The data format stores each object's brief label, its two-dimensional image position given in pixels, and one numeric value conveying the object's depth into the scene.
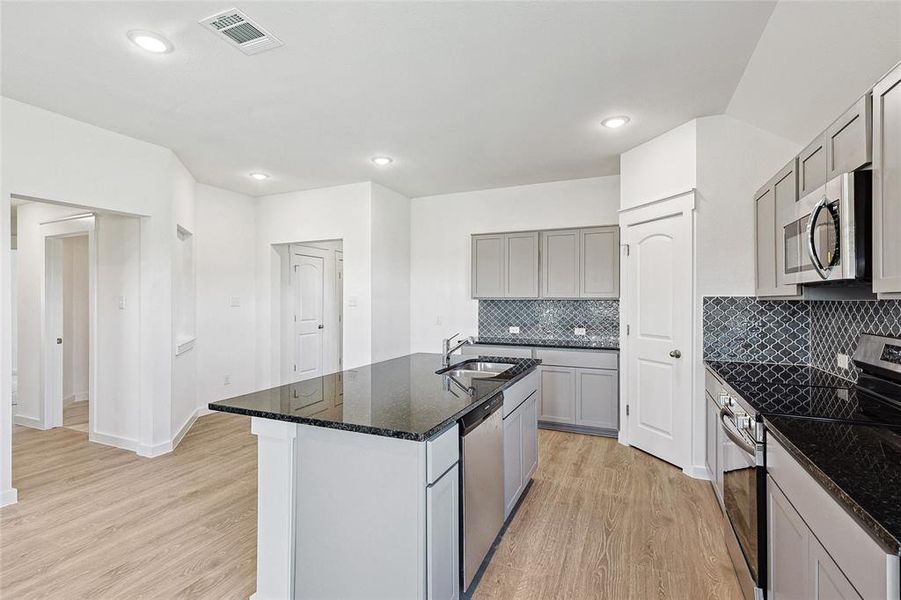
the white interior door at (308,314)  5.89
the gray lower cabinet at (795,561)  1.11
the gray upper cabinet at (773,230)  2.41
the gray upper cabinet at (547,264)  4.48
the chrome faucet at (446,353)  3.03
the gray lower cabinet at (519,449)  2.52
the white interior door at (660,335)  3.33
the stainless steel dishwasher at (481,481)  1.91
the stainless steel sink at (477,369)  3.00
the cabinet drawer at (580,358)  4.24
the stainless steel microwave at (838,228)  1.60
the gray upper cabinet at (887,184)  1.41
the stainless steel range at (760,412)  1.70
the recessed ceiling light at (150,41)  2.23
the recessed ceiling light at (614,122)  3.27
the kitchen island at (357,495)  1.58
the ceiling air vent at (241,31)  2.10
